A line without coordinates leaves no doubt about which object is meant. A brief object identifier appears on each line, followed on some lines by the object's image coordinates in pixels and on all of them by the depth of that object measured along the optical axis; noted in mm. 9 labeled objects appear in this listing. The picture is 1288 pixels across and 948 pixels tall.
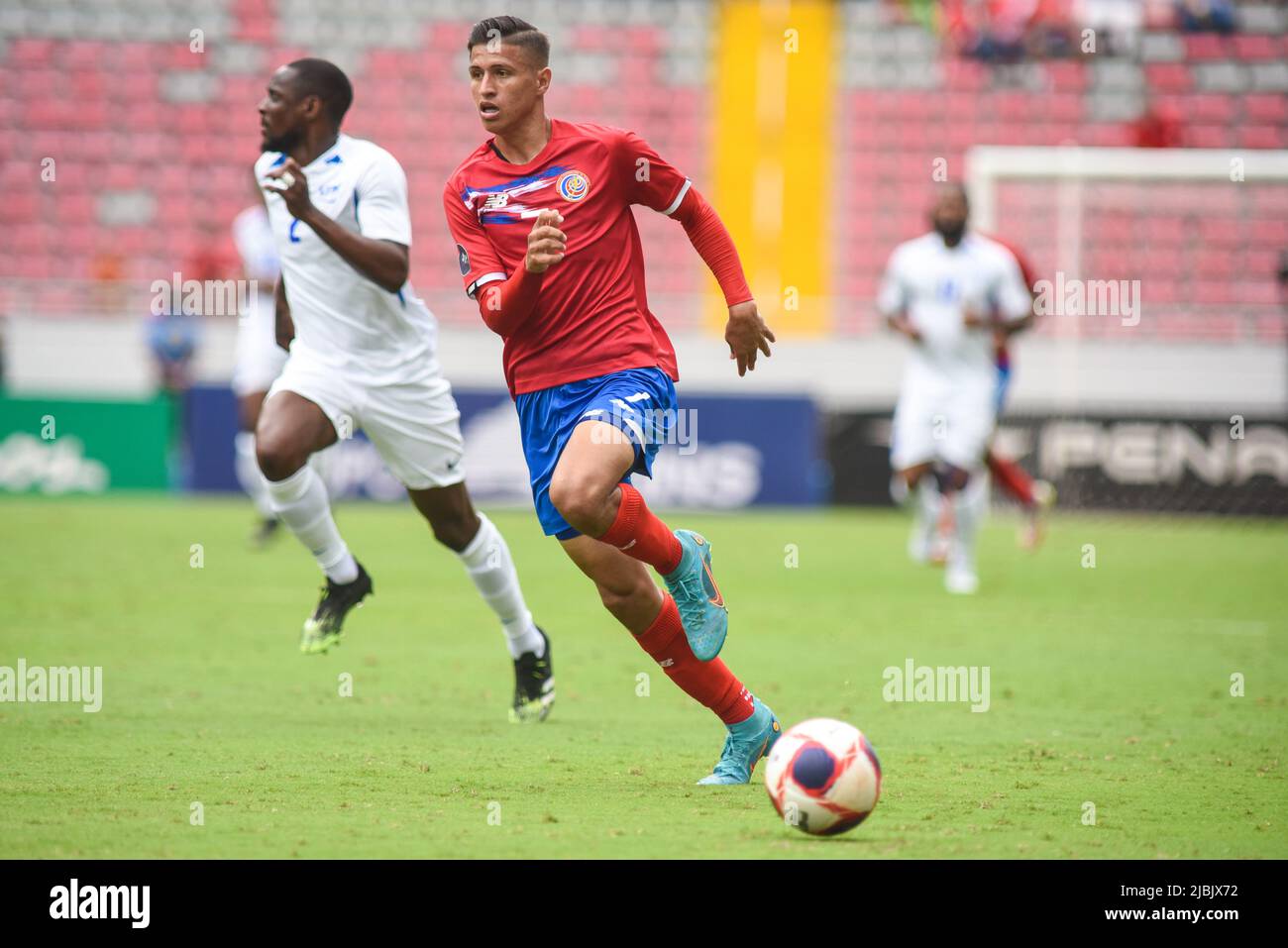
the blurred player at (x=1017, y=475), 12977
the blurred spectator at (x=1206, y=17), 23672
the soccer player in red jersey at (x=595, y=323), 5520
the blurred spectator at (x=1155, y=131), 21781
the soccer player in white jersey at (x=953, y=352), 12438
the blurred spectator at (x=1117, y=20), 23797
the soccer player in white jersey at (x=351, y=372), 6961
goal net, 18125
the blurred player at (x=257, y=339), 13180
